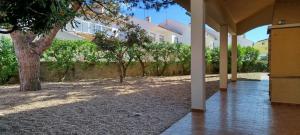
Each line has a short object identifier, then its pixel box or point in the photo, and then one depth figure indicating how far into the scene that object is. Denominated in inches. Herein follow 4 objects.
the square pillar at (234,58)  382.4
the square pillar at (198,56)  173.8
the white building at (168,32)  623.8
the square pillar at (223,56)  293.5
